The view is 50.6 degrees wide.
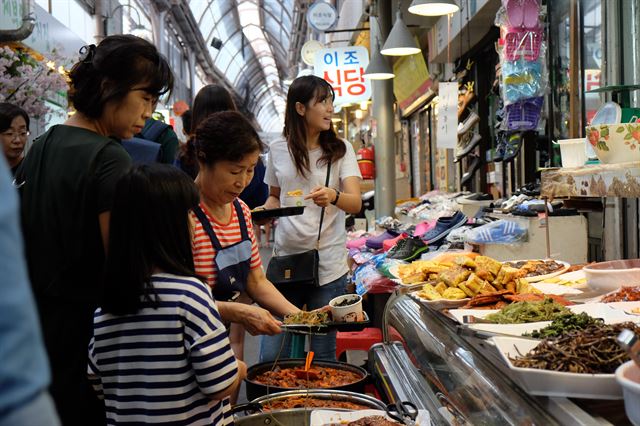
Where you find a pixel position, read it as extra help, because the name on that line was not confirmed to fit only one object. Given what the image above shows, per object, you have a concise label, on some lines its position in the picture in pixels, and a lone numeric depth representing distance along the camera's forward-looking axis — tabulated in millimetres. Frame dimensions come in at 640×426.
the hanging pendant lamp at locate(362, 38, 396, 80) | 9328
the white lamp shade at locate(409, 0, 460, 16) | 6094
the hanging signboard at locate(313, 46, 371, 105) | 11180
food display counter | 1545
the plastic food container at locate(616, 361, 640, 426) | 1291
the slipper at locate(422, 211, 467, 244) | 5711
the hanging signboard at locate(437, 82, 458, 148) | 6172
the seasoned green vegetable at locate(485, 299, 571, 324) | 2143
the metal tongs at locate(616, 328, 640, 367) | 1239
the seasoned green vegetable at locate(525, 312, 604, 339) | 1868
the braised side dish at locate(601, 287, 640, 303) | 2338
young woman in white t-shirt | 4141
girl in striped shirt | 2068
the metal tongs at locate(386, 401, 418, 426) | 2553
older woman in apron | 2916
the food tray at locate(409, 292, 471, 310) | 2715
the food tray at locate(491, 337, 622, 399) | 1482
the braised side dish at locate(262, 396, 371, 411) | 3006
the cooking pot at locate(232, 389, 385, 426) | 2863
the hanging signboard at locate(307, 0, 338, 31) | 13859
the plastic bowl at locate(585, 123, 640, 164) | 2445
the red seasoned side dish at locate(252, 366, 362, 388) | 3352
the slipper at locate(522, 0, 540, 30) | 5070
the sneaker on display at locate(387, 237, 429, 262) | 5152
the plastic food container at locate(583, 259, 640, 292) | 2547
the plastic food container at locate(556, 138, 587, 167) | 3014
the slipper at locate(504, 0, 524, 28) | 5082
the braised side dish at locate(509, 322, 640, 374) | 1564
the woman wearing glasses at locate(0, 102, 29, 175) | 4891
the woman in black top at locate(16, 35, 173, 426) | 2195
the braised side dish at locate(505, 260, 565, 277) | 3344
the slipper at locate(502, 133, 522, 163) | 5918
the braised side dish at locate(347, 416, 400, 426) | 2641
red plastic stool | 4820
